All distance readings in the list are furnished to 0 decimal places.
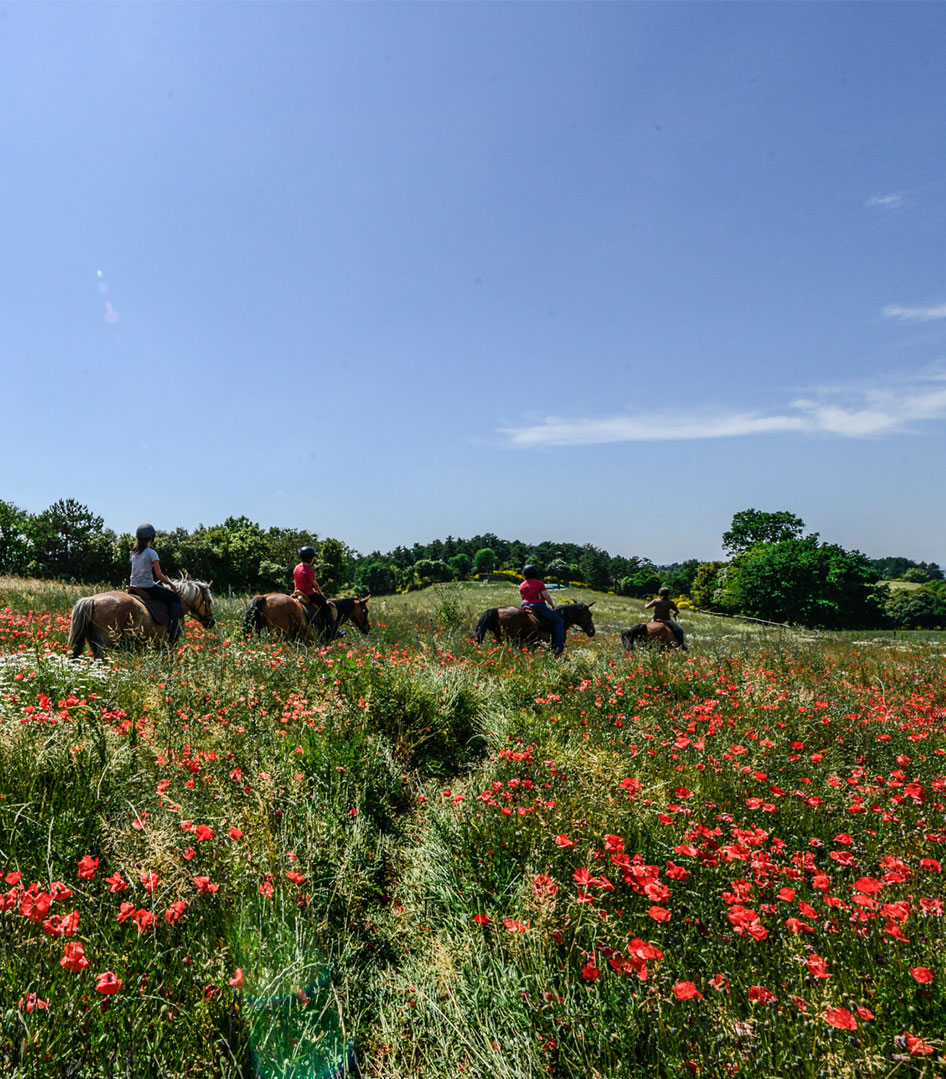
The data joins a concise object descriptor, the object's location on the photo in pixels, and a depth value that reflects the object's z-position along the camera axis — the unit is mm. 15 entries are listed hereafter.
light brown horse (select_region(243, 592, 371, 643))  11266
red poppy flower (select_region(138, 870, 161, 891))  2577
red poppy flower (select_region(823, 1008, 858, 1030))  1769
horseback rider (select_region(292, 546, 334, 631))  11516
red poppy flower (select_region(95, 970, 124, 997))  1903
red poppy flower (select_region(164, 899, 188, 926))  2459
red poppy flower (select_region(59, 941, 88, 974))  1970
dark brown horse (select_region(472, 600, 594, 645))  12594
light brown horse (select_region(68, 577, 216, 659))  8625
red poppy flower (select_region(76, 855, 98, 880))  2578
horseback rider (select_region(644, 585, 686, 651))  14000
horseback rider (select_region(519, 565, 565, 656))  12711
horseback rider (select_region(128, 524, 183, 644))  9570
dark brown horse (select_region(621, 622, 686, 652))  13477
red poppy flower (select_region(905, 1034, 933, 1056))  1677
